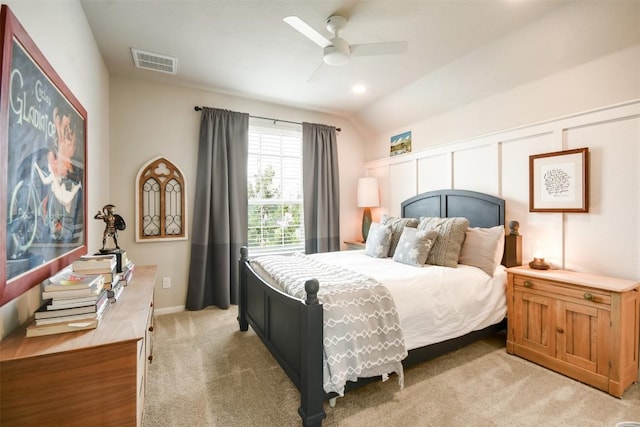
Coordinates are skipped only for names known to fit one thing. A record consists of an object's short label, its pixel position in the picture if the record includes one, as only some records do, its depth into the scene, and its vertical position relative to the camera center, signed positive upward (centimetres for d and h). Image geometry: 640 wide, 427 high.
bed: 159 -77
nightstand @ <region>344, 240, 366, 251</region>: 426 -48
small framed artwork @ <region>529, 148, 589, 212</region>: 236 +28
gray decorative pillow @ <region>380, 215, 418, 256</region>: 316 -15
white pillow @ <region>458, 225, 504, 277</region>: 258 -33
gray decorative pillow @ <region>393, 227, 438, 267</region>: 262 -32
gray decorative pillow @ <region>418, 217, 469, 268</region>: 263 -28
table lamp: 445 +27
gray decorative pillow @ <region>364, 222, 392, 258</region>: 310 -33
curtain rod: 355 +134
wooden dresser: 102 -63
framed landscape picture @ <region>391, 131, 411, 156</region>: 407 +102
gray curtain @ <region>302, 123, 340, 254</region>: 429 +38
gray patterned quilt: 166 -73
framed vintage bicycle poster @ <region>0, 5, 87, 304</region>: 106 +22
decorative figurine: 206 -6
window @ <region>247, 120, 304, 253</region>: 407 +36
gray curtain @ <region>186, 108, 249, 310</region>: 350 +3
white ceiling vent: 278 +156
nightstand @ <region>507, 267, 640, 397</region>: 192 -83
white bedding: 203 -66
